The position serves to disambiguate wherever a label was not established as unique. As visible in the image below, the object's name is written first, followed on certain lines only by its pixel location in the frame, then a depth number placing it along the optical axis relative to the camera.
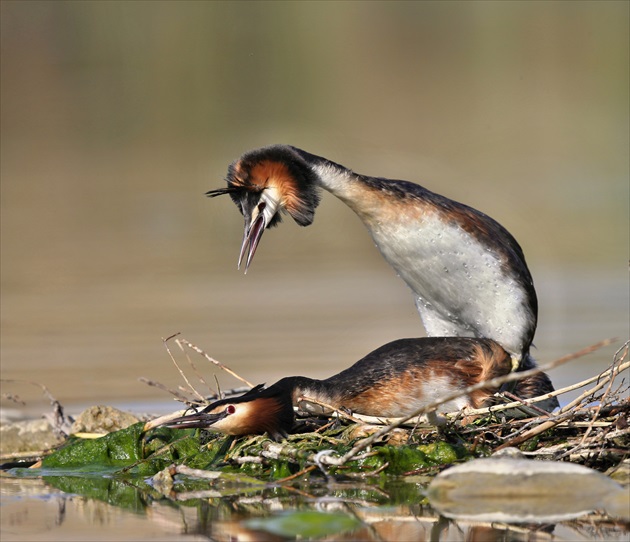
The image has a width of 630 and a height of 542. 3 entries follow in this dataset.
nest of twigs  13.37
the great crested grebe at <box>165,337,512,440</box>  14.59
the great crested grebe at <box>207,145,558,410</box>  15.55
